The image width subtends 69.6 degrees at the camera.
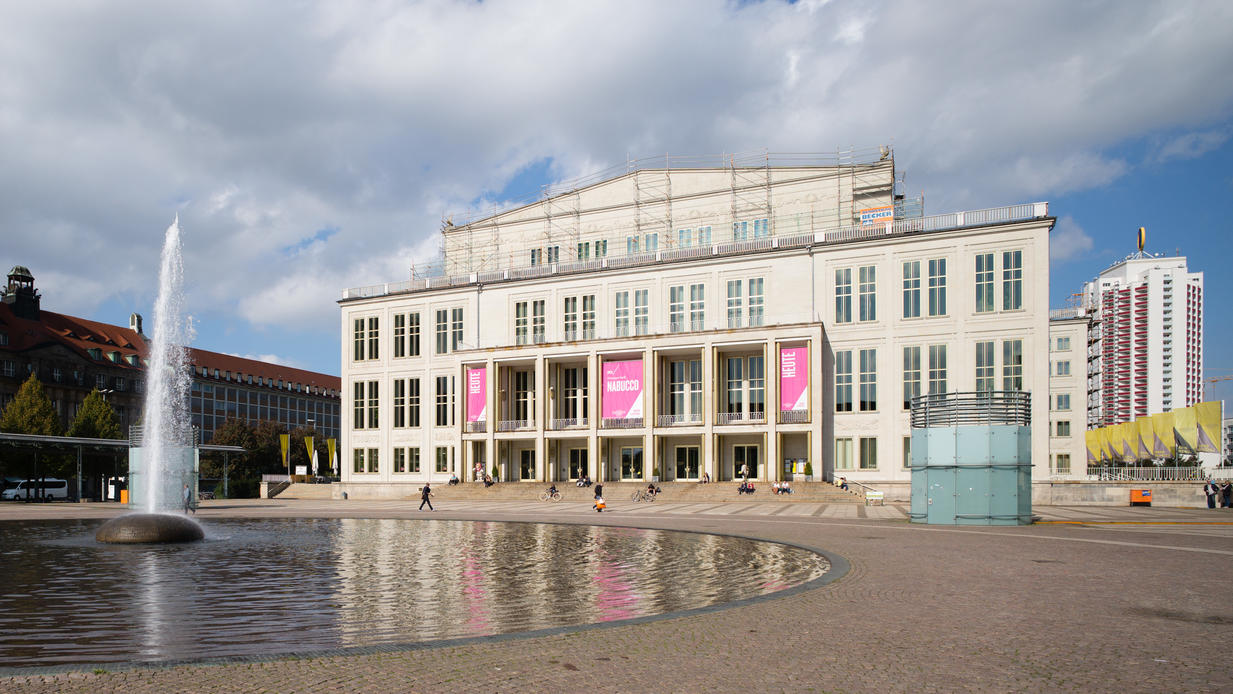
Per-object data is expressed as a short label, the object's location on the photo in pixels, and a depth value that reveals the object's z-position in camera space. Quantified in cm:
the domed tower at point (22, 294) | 10831
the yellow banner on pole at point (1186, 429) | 5681
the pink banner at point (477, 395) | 7112
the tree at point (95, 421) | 8306
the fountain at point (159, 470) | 2400
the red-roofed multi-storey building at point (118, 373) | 10434
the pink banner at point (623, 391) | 6544
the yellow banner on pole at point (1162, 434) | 6306
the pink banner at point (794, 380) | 6041
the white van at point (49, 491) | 6919
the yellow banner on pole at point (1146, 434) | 6631
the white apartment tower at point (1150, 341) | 16862
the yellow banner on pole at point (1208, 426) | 5447
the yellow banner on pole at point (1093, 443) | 8925
